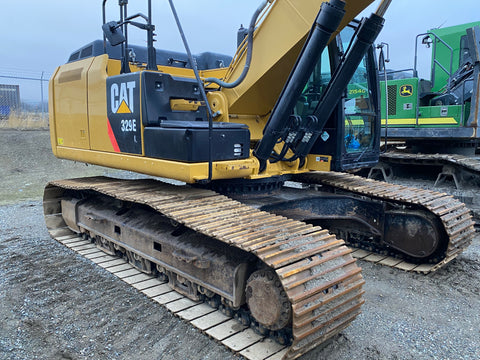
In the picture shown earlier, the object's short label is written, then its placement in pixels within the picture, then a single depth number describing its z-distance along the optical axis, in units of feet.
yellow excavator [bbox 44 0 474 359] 9.48
